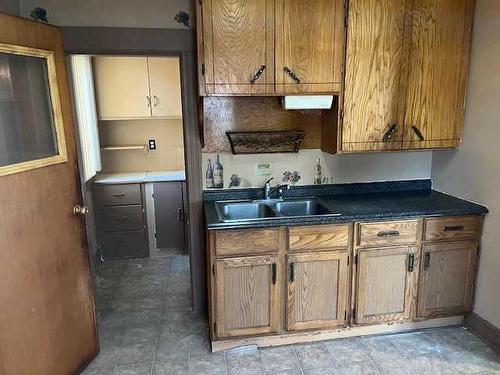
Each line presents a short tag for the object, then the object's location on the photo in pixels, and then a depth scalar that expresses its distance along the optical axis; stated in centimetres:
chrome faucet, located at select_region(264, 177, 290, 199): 271
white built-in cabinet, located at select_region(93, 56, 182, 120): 381
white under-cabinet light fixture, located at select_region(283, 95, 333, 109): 240
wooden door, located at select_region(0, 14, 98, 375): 176
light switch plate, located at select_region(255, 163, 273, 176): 278
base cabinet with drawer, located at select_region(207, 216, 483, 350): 231
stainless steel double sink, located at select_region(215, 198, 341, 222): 265
